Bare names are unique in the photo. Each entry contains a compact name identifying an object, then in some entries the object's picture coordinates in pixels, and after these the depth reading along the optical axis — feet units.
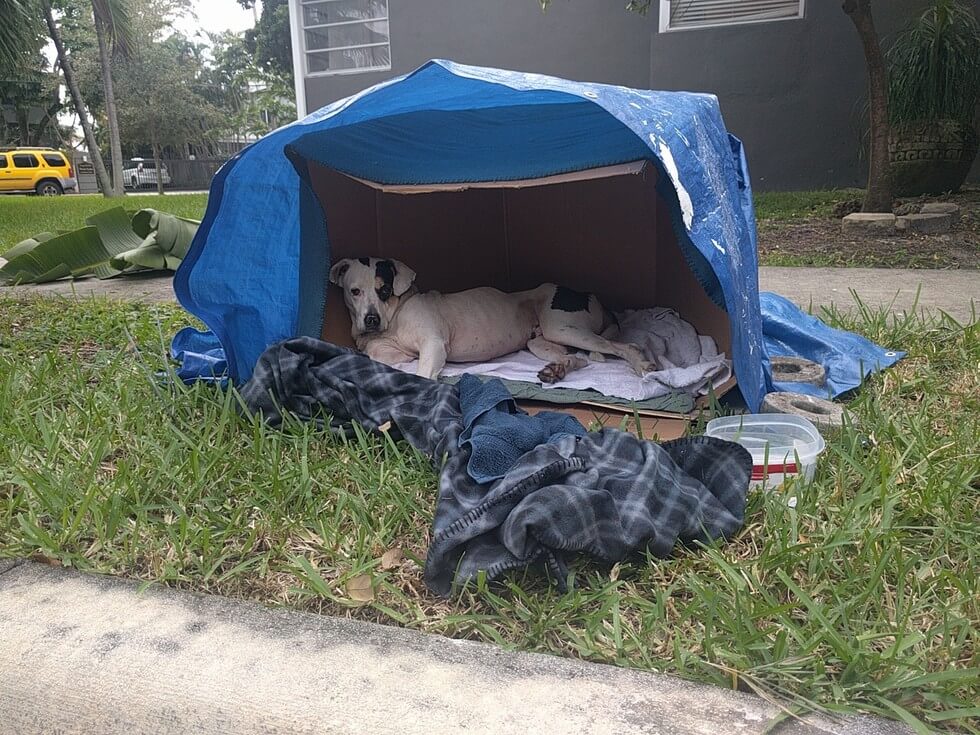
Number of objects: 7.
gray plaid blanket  5.98
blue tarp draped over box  7.82
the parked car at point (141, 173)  132.05
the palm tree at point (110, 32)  67.05
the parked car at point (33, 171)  90.84
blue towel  7.00
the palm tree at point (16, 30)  37.22
